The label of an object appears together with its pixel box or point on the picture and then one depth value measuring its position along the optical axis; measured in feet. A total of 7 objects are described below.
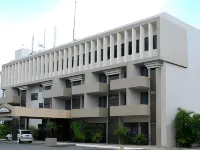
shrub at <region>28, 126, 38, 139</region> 171.27
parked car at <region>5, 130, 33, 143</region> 135.74
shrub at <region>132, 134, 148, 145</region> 123.95
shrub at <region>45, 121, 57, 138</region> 148.21
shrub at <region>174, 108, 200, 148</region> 118.21
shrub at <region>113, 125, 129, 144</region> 126.62
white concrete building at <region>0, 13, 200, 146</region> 123.65
